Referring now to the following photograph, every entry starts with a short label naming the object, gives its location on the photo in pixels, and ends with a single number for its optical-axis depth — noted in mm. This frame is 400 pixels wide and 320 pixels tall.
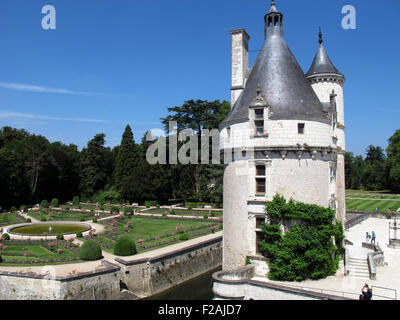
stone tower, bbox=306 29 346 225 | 20825
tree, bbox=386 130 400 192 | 73250
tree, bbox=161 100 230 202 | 49312
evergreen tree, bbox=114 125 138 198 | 60625
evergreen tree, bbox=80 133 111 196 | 63500
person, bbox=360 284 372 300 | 12831
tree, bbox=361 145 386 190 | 86500
